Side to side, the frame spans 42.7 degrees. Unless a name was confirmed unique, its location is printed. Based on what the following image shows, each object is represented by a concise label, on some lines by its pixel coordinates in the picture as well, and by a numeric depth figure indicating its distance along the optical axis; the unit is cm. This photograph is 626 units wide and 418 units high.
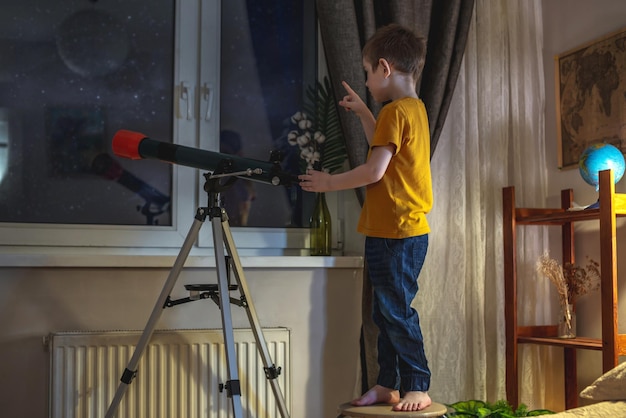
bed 187
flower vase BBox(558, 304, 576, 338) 274
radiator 254
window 277
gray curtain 287
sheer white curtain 290
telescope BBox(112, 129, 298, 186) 223
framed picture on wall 268
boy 213
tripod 227
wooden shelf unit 244
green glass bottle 295
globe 251
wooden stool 199
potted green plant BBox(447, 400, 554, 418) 252
